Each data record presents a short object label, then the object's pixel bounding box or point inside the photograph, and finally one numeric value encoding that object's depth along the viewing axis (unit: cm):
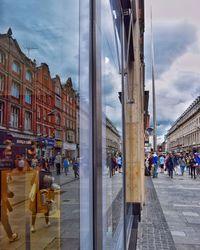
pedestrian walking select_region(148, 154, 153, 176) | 1455
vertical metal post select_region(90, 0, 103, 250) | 115
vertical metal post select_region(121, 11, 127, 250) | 287
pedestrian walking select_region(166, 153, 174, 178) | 1368
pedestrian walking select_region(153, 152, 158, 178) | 1332
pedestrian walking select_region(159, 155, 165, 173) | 1687
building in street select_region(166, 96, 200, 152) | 5234
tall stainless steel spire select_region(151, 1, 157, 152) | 2111
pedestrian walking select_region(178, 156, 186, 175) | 1585
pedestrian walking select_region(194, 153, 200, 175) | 1411
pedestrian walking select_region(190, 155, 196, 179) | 1326
